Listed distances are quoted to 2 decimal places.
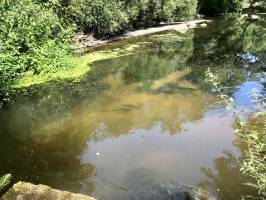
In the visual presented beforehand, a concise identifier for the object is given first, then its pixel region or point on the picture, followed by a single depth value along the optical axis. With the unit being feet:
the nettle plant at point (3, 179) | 13.15
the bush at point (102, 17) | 51.59
